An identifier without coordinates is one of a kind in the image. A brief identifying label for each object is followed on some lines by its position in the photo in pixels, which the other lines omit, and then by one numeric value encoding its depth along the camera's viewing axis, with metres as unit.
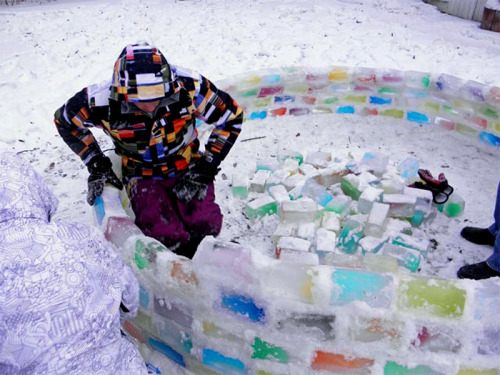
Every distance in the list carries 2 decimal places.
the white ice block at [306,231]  2.73
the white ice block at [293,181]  3.24
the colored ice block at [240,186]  3.25
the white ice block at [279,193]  3.12
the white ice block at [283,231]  2.76
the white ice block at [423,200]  2.90
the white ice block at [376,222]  2.73
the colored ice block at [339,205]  2.96
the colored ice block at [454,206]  3.04
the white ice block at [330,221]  2.79
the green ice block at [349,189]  3.16
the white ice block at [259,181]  3.28
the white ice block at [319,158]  3.52
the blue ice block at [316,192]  3.07
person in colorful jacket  2.13
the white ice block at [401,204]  2.89
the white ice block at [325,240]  2.63
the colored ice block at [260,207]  3.03
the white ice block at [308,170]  3.38
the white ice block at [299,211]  2.79
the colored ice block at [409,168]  3.42
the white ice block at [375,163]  3.38
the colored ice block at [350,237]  2.77
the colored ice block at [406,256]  2.57
